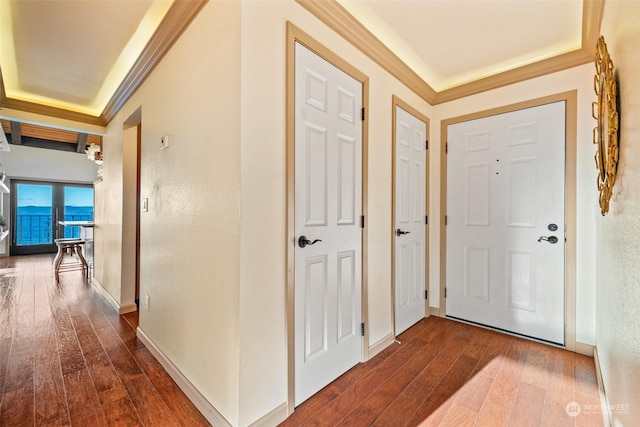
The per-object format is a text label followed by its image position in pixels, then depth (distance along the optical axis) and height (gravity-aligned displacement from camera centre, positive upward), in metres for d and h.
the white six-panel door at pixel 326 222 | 1.62 -0.06
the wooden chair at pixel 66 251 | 4.94 -0.73
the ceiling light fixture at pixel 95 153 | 4.55 +0.98
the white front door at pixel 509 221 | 2.37 -0.07
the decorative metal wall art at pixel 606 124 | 1.24 +0.44
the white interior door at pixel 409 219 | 2.54 -0.05
